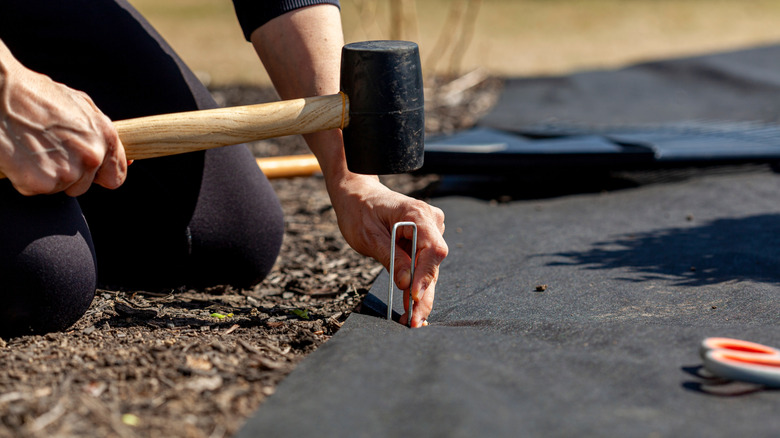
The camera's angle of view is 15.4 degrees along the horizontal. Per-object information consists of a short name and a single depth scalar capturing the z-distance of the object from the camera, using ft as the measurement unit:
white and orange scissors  6.85
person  7.14
